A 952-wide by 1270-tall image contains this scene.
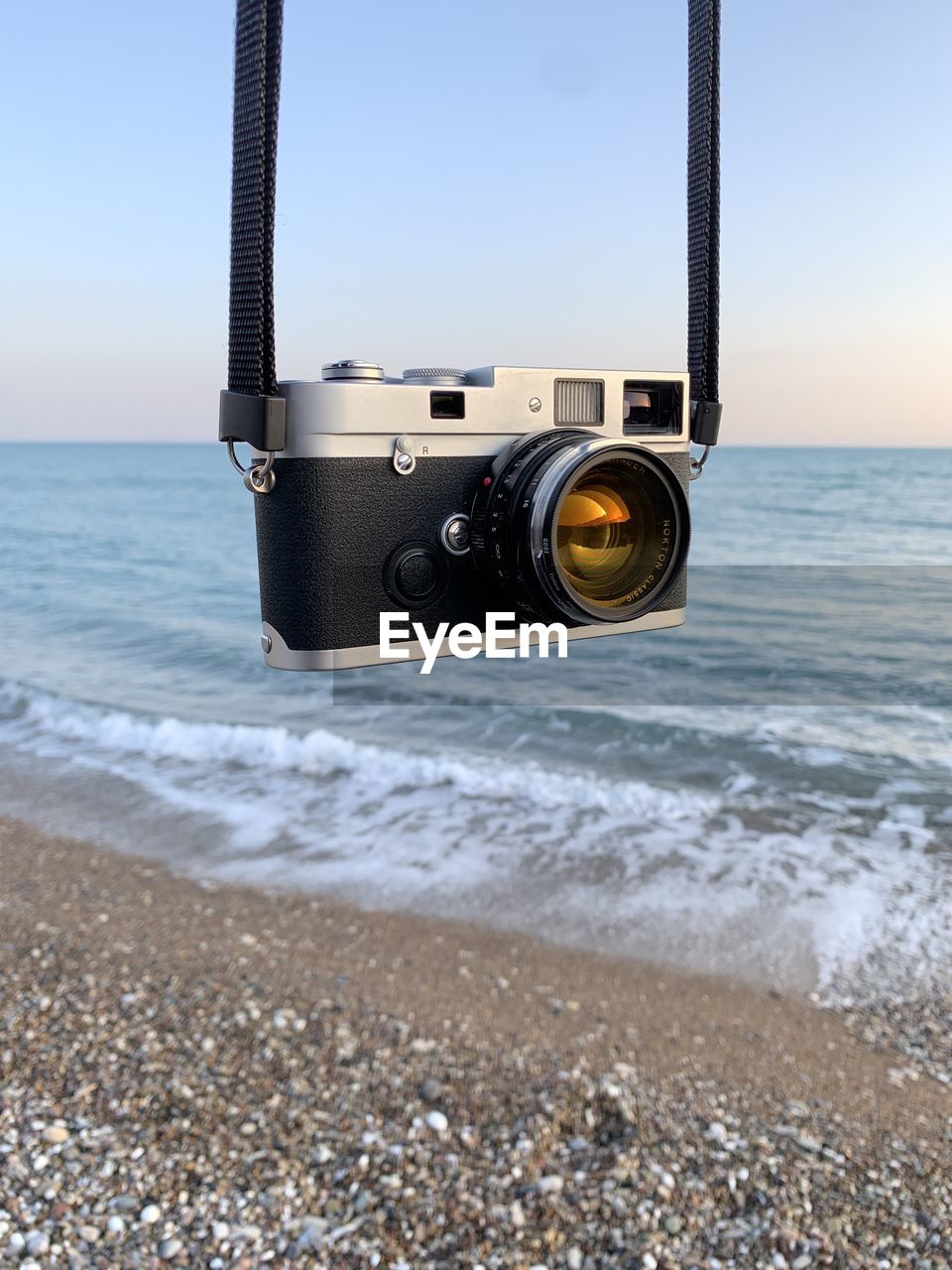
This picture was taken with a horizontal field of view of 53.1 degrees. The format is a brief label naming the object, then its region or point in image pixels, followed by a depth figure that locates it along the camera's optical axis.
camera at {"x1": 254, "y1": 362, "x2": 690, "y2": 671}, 0.24
